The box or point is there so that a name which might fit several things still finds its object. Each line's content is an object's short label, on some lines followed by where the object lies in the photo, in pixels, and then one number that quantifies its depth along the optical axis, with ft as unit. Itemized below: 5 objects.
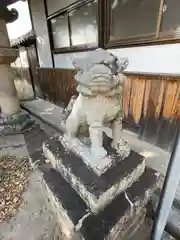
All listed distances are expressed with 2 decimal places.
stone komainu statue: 1.78
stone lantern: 6.31
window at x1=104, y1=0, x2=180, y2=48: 4.72
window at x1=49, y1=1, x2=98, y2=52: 7.29
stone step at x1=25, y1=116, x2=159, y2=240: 2.19
